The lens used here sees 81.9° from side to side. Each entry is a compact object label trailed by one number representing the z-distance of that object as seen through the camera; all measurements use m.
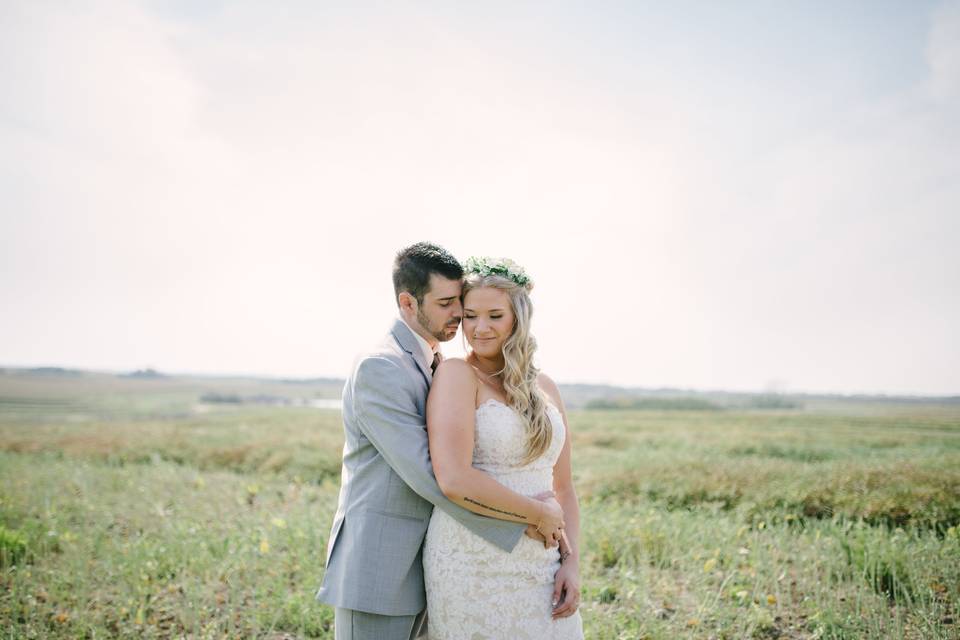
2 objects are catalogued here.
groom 2.51
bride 2.55
